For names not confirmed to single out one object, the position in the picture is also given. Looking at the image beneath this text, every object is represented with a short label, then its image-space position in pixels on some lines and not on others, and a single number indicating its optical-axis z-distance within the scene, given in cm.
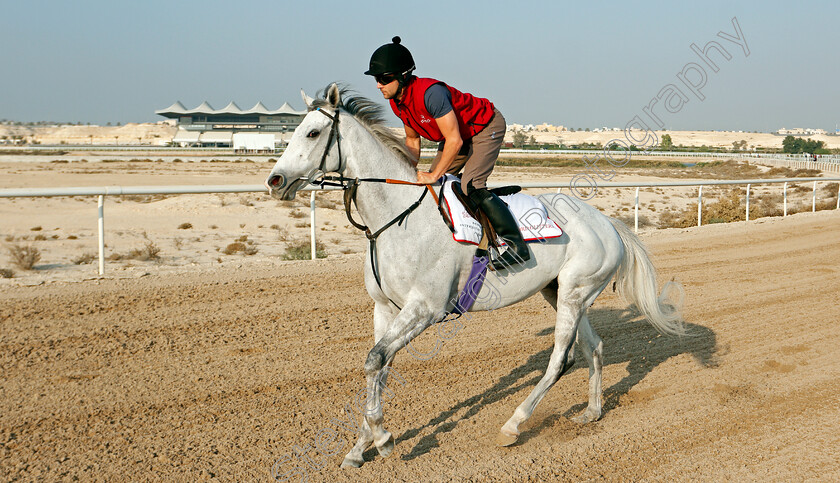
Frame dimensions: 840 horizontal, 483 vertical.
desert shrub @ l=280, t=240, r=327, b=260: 1052
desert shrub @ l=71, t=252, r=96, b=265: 985
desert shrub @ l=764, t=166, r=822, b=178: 4032
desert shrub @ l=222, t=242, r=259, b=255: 1123
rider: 367
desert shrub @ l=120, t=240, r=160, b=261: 1036
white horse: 358
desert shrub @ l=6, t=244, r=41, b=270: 885
